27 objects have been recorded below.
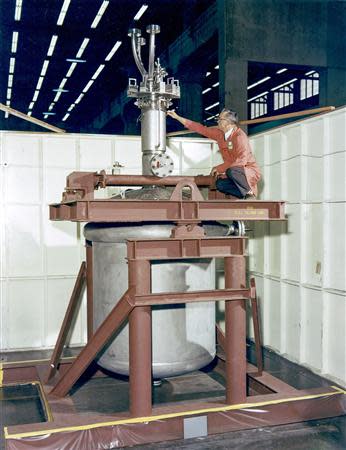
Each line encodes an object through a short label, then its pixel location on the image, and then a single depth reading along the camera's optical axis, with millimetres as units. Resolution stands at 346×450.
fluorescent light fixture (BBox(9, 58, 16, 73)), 22847
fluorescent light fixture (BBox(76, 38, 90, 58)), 20391
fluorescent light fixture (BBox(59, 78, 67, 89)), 27244
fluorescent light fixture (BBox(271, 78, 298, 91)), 23625
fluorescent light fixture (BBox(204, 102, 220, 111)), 30272
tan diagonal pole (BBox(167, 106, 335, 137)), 7734
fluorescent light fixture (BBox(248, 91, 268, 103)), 26422
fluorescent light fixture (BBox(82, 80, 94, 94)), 27384
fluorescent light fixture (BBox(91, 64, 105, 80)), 23978
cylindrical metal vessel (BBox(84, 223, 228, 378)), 6621
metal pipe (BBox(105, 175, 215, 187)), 6844
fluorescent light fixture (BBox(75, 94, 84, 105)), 31191
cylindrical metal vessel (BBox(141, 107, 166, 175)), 6914
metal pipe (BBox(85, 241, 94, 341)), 7648
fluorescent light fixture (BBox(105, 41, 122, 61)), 20547
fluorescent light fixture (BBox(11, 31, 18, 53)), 19062
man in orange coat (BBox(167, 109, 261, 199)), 6832
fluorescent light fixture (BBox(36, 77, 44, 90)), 26891
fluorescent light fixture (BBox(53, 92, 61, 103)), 30775
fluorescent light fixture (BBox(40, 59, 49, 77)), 23547
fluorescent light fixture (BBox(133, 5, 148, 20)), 16844
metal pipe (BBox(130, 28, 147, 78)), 6930
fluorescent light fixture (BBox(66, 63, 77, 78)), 24256
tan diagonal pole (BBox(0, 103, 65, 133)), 8298
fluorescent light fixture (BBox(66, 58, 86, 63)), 23188
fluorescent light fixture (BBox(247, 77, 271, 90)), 23241
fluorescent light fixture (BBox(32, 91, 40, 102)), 30344
